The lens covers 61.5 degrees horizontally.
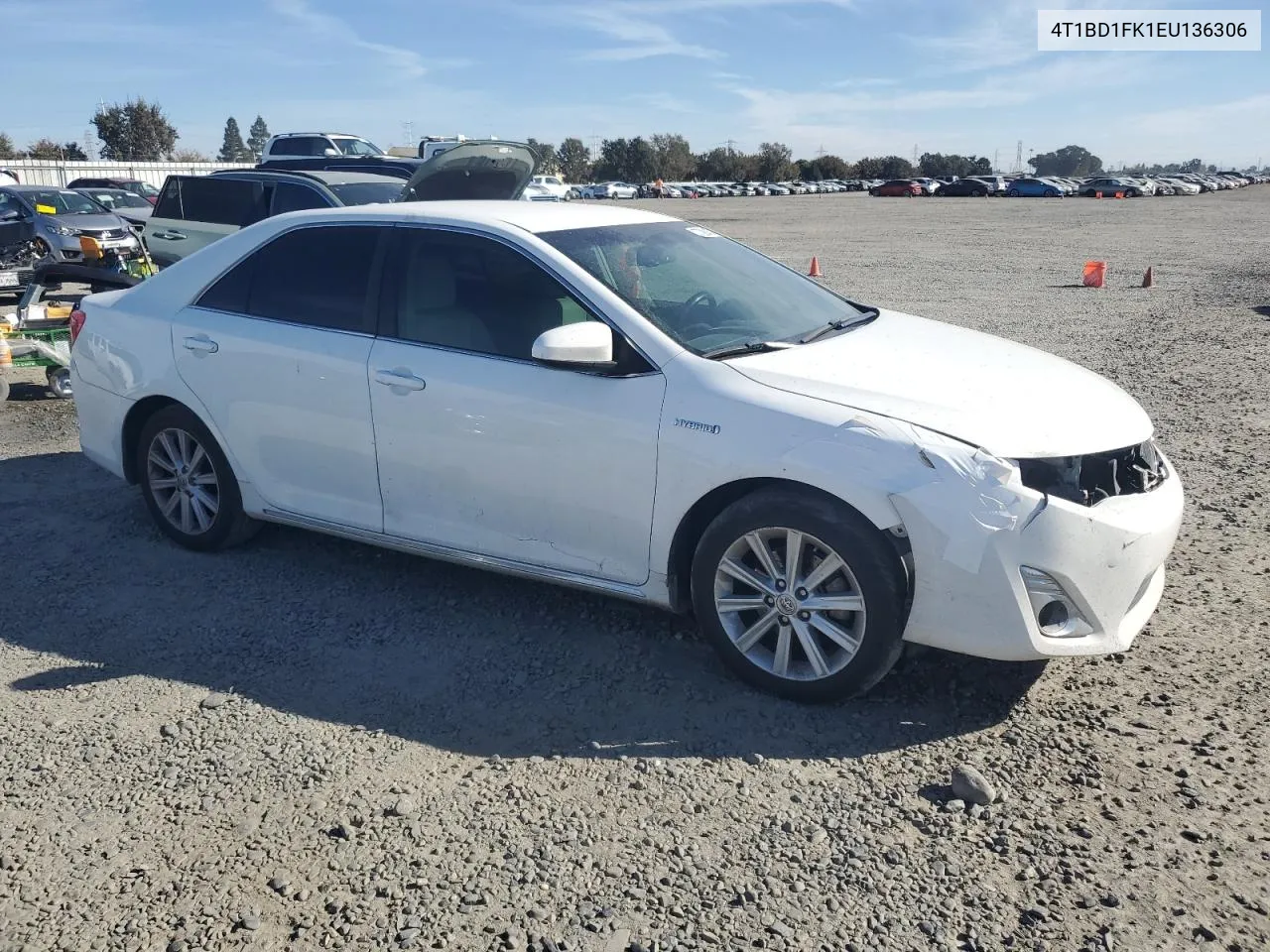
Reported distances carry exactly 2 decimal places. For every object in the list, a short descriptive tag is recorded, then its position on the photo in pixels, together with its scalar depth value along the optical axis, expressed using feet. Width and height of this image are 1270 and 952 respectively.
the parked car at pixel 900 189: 247.50
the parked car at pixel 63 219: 54.13
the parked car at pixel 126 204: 73.10
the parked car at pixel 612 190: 245.86
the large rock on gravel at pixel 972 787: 10.60
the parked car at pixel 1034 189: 220.84
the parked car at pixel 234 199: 38.27
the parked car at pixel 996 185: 236.22
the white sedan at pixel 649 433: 11.60
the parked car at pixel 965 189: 237.86
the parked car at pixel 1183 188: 235.20
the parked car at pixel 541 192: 138.66
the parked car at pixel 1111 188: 222.60
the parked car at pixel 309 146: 72.49
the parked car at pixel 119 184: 111.65
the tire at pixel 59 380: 29.55
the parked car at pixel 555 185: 157.07
